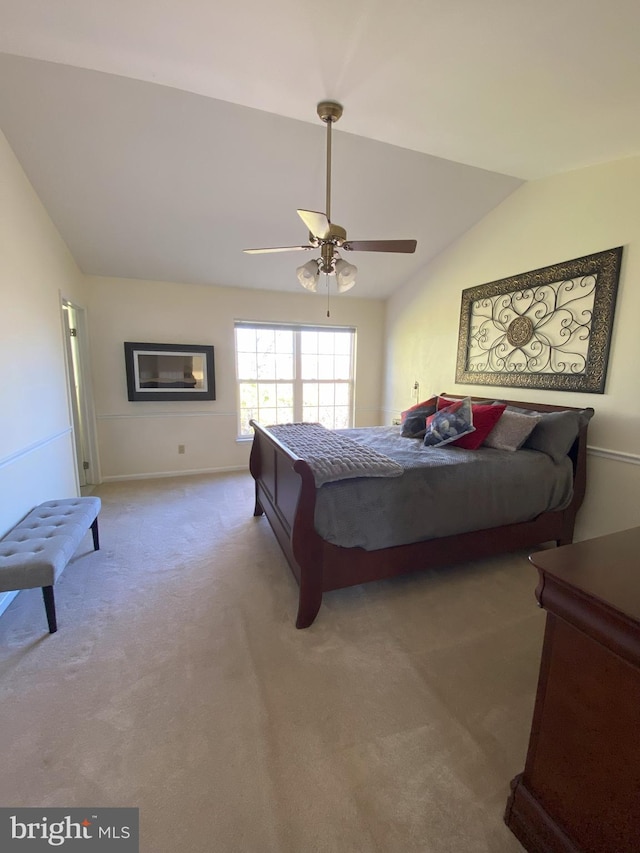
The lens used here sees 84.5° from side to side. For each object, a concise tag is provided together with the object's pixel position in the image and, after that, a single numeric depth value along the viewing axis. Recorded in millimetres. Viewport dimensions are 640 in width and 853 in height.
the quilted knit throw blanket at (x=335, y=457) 1905
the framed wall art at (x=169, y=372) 4188
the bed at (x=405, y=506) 1901
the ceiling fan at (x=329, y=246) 1982
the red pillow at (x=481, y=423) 2758
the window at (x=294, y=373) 4816
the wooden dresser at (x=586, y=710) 787
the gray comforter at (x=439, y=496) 1945
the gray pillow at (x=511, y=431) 2680
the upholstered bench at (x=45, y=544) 1743
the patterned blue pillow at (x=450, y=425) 2797
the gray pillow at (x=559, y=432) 2543
